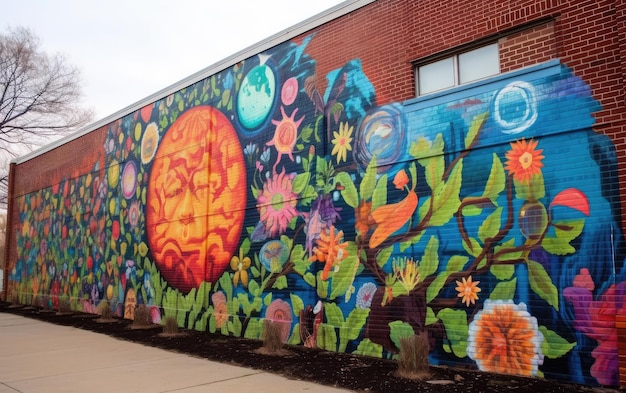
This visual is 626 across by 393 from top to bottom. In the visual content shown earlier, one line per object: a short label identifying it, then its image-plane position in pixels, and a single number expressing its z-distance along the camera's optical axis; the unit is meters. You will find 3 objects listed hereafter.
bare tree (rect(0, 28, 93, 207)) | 27.53
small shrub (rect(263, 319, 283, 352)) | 8.22
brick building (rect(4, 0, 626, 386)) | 5.97
